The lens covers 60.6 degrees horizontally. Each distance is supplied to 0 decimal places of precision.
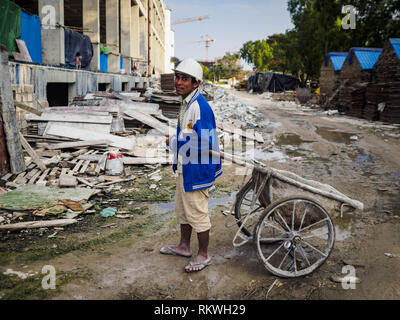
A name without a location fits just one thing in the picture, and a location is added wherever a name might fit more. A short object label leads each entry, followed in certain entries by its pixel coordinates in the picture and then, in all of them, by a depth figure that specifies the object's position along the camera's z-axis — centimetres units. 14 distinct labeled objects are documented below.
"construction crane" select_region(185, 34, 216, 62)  18975
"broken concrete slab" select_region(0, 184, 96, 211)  503
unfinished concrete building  996
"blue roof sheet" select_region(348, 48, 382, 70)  2384
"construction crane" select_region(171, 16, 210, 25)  15680
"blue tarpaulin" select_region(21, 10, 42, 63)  1066
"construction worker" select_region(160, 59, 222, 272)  338
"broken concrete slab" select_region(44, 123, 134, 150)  827
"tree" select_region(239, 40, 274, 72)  7809
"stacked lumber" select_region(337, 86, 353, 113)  2340
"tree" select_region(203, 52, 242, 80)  9844
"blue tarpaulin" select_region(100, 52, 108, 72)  1908
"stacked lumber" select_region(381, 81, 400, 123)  1842
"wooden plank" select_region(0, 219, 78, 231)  436
